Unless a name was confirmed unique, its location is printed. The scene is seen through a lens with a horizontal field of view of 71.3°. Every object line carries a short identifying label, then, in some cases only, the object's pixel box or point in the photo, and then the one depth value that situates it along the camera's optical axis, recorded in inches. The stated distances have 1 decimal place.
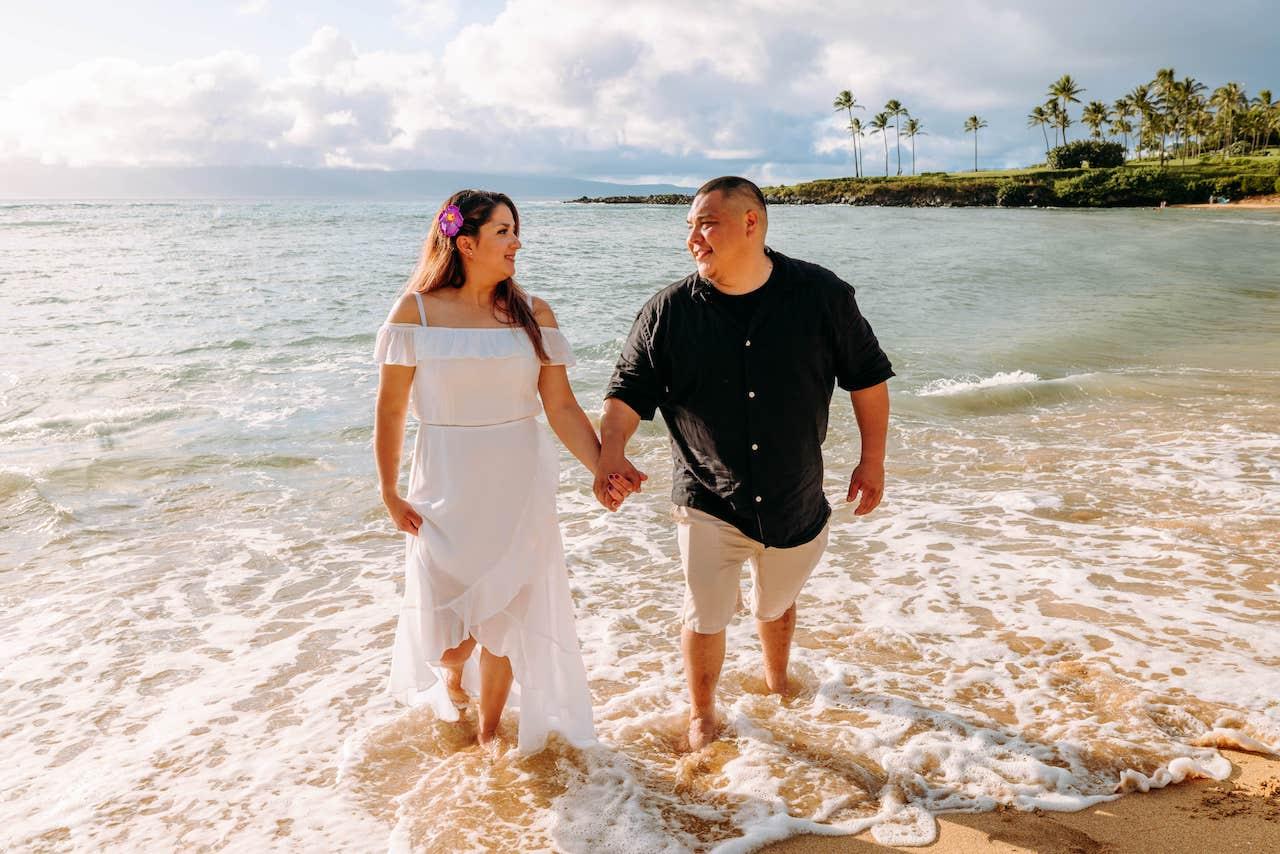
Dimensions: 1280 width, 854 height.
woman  141.6
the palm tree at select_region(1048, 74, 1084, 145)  4549.7
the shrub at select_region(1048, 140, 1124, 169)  3983.8
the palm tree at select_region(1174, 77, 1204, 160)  4109.3
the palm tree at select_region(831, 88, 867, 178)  5501.0
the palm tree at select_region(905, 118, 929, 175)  5689.0
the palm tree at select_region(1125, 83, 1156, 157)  4274.1
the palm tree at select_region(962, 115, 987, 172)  5388.8
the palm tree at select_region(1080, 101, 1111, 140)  4640.8
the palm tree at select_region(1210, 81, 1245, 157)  4256.9
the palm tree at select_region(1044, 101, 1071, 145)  4606.3
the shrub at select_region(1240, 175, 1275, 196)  2933.1
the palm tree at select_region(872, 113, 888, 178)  5625.0
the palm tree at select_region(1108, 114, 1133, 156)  4640.8
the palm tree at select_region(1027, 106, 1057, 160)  4709.2
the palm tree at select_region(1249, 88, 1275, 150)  4110.5
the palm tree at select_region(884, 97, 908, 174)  5556.1
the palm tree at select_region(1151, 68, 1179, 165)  4151.1
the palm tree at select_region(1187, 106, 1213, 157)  4207.7
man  141.6
